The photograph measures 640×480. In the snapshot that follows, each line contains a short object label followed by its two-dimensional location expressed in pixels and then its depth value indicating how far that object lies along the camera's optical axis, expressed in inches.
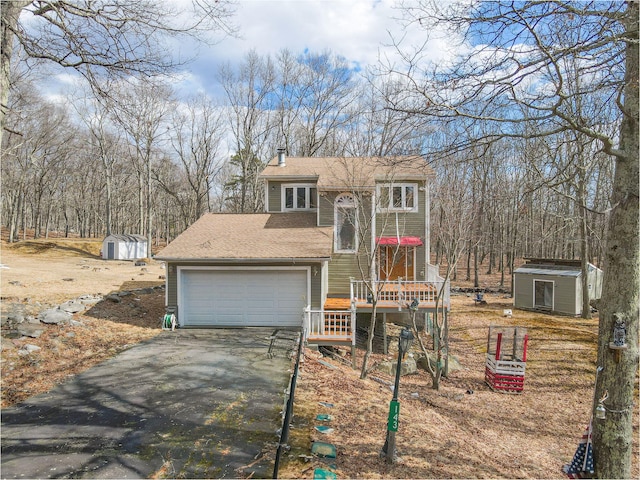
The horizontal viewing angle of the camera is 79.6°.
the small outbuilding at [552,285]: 700.0
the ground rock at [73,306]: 454.6
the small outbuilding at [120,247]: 1118.4
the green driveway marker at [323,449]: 191.6
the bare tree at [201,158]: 1198.9
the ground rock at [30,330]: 352.2
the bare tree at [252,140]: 1209.4
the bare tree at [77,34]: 191.8
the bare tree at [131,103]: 275.5
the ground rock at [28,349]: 316.6
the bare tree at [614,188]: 169.3
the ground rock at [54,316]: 397.8
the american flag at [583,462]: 179.6
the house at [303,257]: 488.4
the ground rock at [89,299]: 499.5
